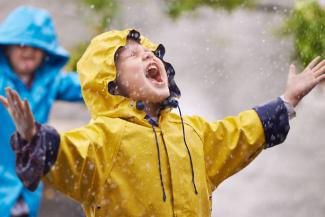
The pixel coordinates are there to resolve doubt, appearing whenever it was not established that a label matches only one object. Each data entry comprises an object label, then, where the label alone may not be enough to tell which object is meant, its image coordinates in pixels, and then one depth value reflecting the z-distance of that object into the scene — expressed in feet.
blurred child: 28.79
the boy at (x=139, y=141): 15.71
